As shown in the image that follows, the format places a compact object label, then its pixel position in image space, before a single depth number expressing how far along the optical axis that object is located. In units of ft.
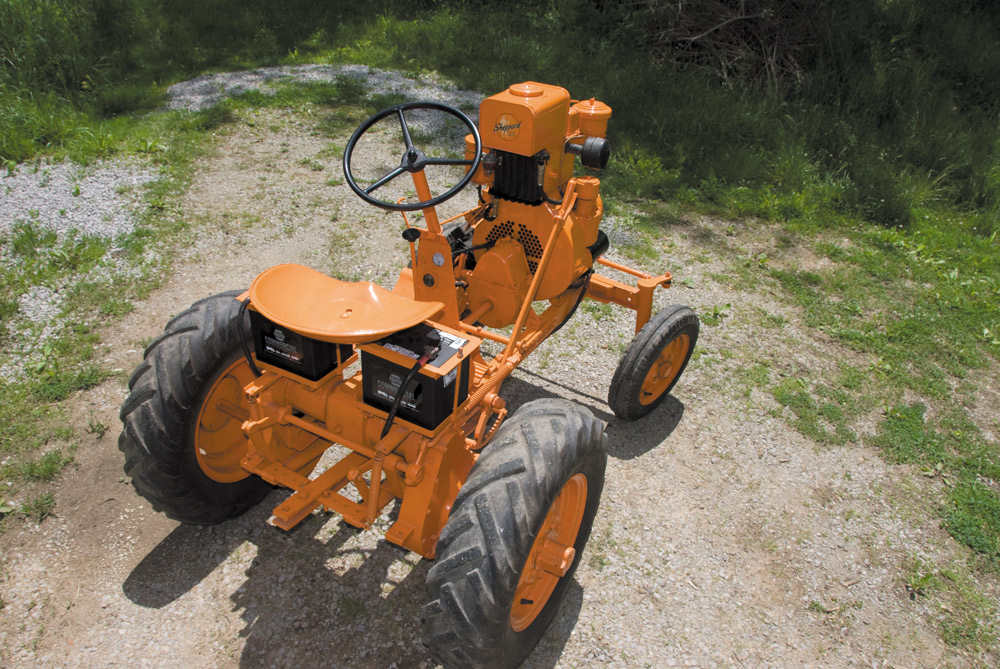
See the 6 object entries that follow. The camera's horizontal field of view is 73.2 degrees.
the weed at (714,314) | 19.60
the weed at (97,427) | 13.96
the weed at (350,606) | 11.10
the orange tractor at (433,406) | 8.68
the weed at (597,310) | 19.27
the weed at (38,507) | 12.23
